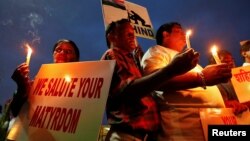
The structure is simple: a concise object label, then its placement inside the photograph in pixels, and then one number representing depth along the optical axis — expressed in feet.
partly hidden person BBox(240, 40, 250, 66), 7.97
